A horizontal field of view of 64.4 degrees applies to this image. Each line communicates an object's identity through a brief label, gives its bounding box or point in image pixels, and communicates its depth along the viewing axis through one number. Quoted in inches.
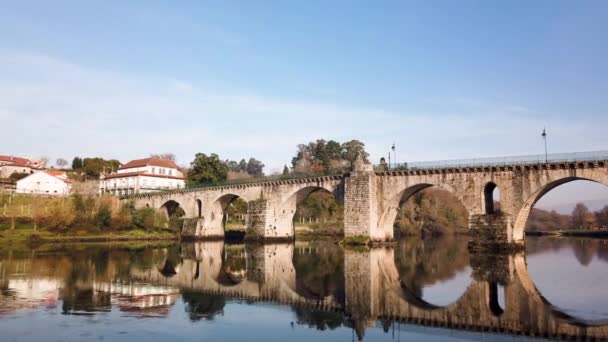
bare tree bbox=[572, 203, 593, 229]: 4615.7
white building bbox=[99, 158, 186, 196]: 3575.3
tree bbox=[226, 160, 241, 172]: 7331.7
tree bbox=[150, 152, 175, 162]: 6834.6
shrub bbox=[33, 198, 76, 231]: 2181.3
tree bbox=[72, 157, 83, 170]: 4672.2
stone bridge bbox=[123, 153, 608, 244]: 1562.5
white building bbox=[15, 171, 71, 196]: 3307.1
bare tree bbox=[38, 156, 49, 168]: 4779.3
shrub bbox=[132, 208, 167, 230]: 2544.5
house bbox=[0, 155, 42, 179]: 4077.3
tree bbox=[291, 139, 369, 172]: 3919.8
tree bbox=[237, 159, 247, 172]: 7367.1
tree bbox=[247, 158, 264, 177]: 7202.3
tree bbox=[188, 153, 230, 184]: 3198.8
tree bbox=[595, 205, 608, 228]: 4076.5
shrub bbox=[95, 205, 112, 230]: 2381.5
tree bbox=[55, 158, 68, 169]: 5989.2
